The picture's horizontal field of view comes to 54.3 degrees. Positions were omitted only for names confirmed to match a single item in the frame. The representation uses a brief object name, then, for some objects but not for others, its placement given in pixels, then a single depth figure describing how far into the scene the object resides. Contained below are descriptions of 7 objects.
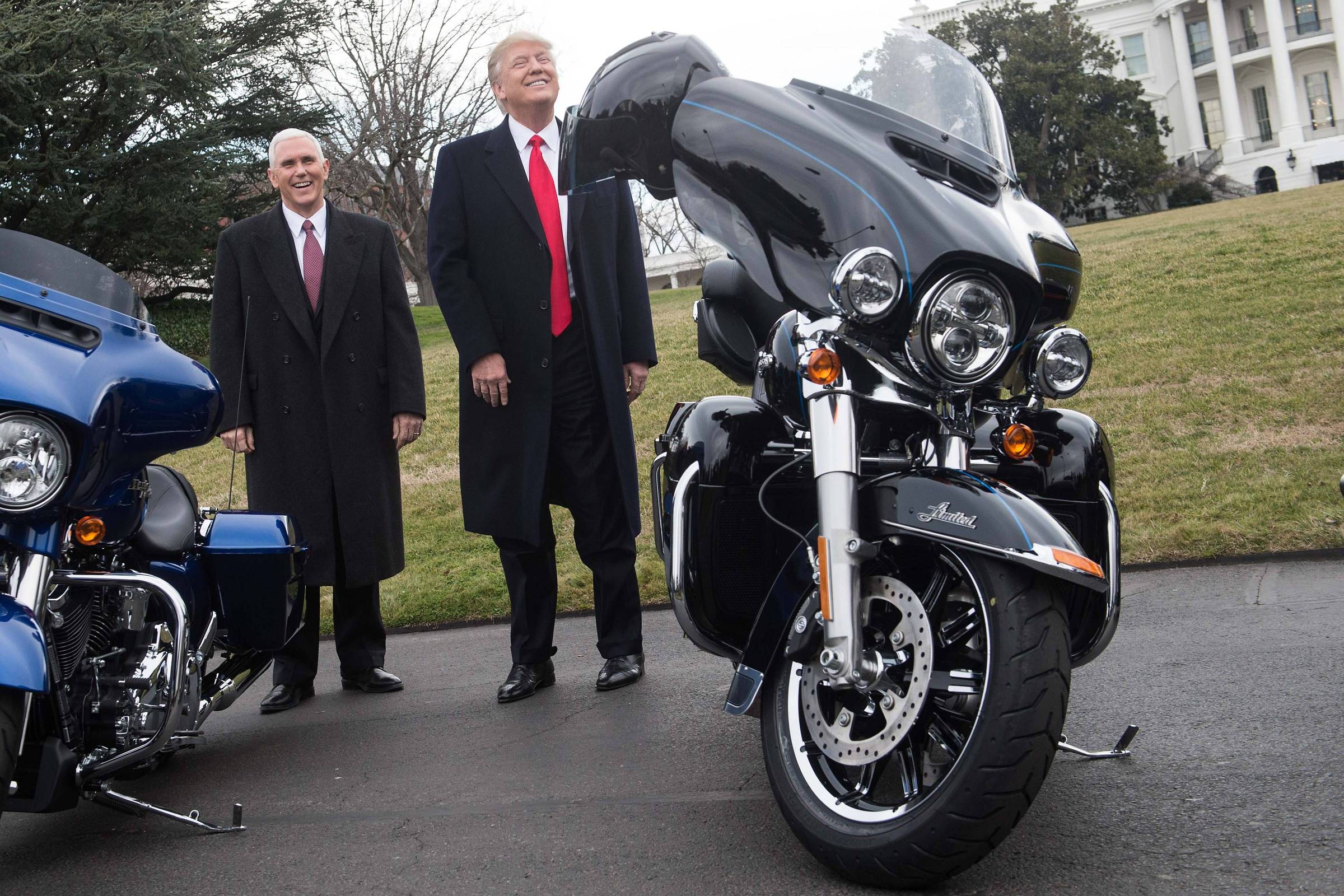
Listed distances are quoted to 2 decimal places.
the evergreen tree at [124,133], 21.53
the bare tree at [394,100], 30.48
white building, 58.22
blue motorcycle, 2.95
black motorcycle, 2.46
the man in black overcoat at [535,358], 4.59
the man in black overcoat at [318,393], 5.00
